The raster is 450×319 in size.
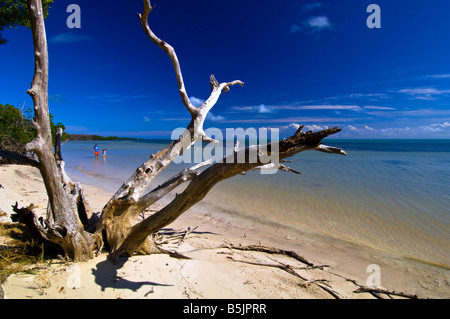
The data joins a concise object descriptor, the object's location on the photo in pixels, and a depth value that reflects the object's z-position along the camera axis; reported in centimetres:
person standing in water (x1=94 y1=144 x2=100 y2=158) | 2291
